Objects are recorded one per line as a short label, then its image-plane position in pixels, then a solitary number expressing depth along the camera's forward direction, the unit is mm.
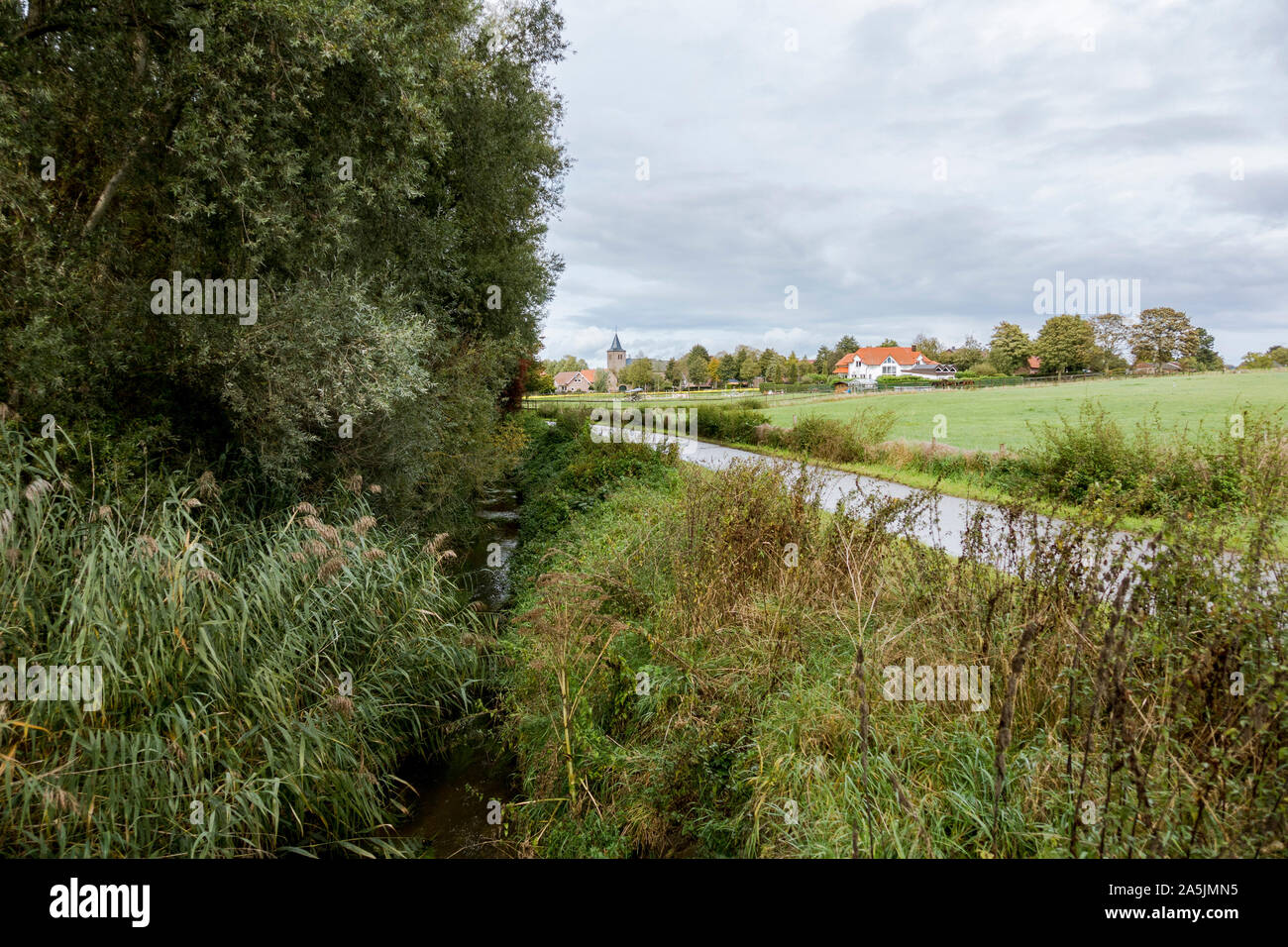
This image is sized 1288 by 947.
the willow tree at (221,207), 5930
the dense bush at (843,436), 18203
